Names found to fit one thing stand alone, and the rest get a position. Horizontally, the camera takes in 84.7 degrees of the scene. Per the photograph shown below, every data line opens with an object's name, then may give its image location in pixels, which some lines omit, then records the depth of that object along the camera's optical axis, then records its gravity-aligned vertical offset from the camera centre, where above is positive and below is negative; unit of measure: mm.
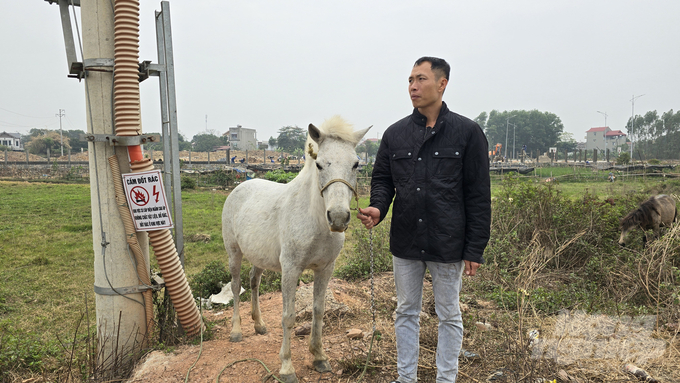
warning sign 3475 -288
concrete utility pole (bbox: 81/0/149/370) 3494 -304
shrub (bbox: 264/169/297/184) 15745 -397
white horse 2744 -532
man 2537 -327
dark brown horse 7031 -1113
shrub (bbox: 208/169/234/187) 24578 -663
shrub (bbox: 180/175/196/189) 23750 -914
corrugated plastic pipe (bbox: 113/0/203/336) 3461 +767
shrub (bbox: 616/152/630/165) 27566 +97
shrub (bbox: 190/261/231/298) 6348 -1958
